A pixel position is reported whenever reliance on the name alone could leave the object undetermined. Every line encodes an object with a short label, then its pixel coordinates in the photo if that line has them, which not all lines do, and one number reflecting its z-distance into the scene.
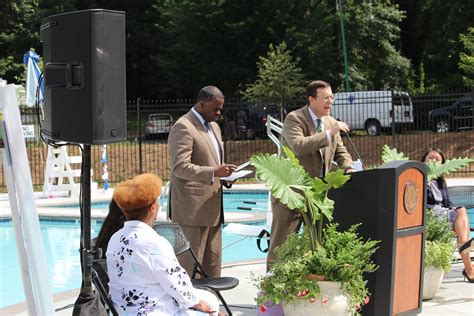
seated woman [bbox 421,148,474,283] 7.65
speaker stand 5.05
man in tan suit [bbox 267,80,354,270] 6.70
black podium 5.94
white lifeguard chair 18.44
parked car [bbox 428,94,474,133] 29.92
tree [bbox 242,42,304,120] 32.16
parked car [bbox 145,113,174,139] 29.11
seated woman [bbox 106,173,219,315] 4.62
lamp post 38.28
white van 31.77
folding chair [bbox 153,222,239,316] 5.90
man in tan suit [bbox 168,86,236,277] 6.44
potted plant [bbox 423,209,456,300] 7.14
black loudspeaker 5.07
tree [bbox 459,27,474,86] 29.07
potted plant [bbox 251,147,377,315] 5.80
